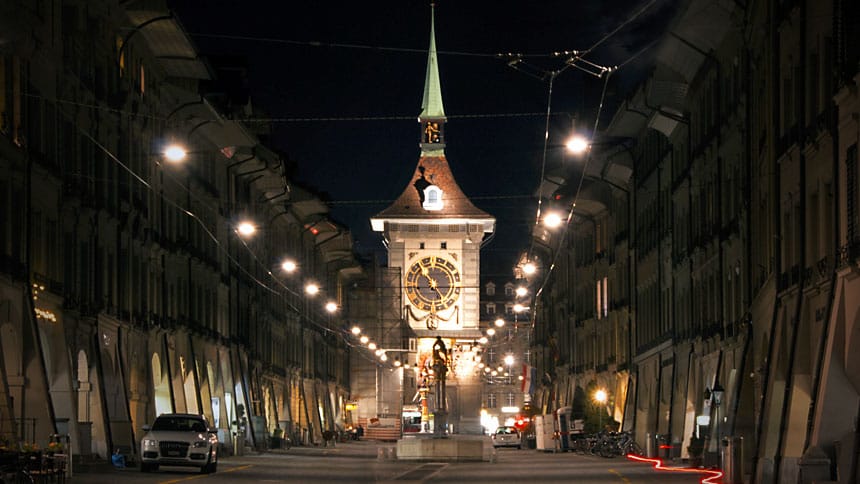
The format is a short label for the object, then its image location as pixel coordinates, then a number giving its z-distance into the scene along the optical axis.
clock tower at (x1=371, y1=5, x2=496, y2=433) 183.12
